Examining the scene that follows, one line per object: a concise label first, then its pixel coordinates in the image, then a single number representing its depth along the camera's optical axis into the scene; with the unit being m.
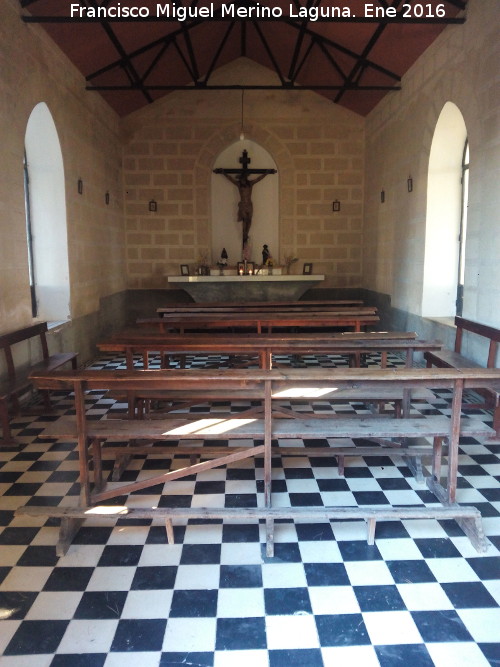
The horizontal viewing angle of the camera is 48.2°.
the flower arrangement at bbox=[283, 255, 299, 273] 10.18
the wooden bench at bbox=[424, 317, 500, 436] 4.57
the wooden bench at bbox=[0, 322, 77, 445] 4.32
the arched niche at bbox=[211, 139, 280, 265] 10.14
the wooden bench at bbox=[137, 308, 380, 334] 5.94
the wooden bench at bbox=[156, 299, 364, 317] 7.04
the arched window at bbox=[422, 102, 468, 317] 6.62
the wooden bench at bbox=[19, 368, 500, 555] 2.86
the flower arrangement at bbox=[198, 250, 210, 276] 10.10
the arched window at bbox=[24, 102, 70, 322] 6.38
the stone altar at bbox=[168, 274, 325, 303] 9.09
